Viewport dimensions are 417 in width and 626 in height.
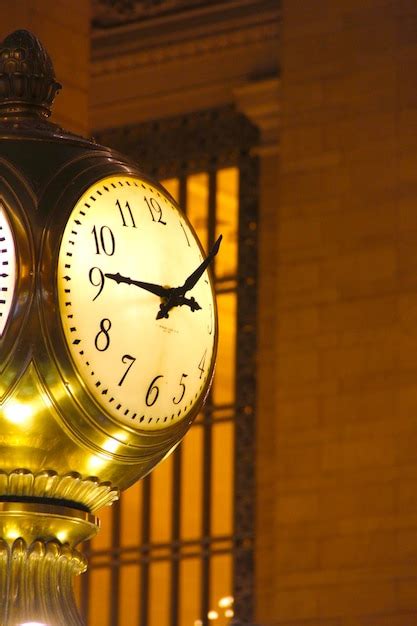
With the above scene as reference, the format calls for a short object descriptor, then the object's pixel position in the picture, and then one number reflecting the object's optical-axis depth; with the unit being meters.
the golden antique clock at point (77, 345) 6.25
